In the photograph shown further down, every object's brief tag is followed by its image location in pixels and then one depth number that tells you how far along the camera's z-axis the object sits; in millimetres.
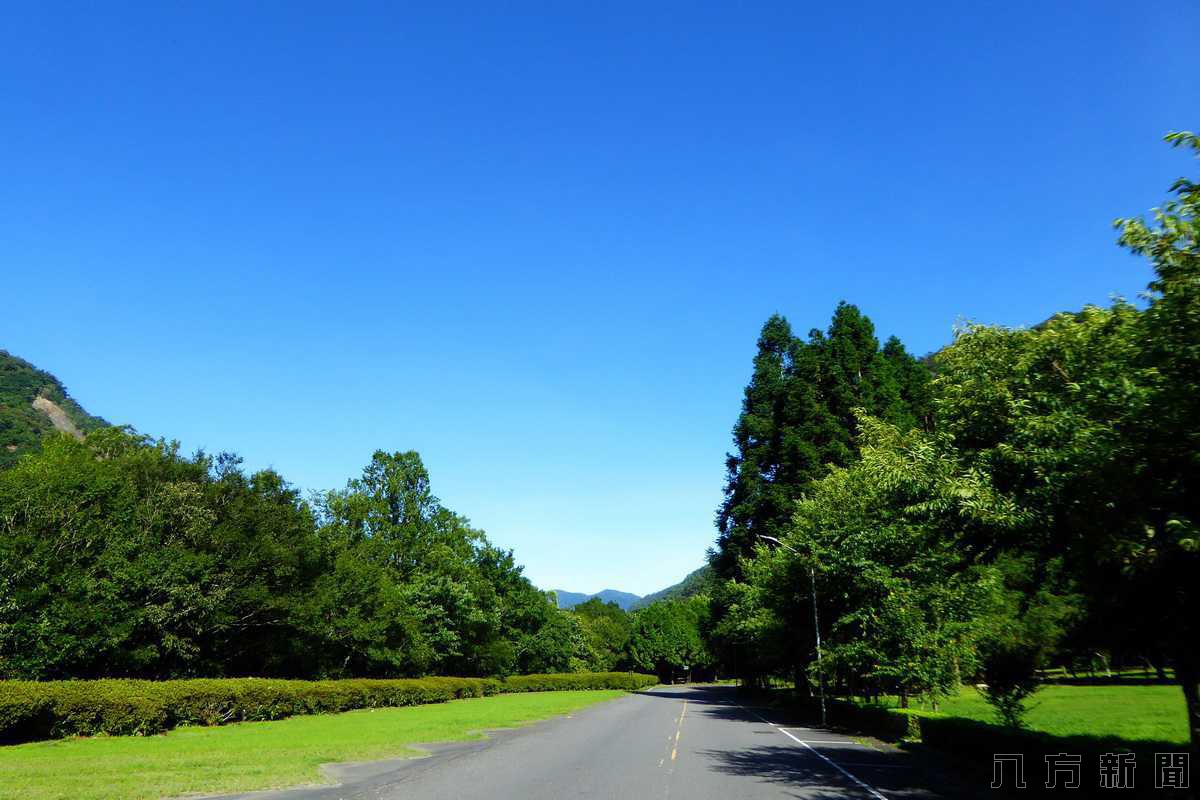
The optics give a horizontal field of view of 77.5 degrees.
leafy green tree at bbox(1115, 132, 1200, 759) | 8195
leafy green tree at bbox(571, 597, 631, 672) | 104125
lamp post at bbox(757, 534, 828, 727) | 29245
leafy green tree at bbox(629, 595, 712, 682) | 110500
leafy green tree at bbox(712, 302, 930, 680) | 51125
